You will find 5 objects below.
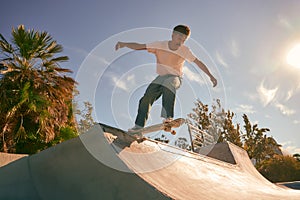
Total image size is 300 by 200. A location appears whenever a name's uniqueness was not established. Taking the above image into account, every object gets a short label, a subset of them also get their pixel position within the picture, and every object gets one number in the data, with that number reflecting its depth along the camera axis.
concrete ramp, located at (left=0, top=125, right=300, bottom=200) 2.91
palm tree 9.92
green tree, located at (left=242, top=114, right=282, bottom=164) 23.20
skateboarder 4.02
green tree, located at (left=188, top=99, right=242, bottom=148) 18.50
